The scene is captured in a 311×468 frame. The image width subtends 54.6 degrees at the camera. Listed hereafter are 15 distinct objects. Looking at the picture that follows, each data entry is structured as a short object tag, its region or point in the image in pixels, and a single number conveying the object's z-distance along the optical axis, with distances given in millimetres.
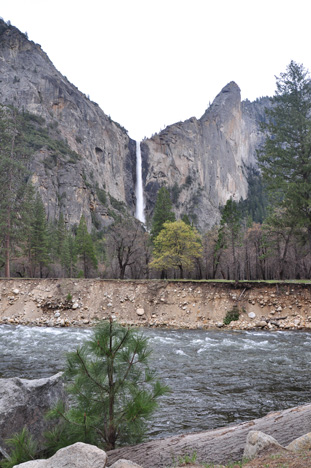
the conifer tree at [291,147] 20625
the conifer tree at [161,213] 47769
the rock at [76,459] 3338
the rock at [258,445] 3777
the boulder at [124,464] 3419
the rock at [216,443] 4227
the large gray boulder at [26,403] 4988
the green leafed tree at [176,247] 39531
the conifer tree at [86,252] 52531
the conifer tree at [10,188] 31750
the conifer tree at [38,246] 48062
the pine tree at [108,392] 4629
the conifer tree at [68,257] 55750
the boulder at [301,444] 3744
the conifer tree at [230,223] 39312
